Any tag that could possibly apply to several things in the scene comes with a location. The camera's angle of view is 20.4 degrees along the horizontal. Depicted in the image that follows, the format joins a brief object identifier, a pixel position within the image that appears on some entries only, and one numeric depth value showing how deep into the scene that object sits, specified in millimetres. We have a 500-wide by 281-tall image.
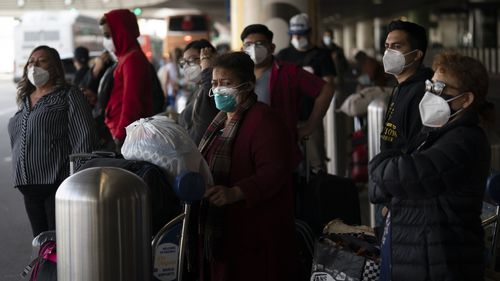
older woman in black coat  5521
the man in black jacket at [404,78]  7224
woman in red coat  6732
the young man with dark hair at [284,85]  9896
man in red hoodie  11165
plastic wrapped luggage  6396
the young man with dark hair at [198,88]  8648
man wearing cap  14045
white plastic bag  6581
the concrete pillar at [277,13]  19576
